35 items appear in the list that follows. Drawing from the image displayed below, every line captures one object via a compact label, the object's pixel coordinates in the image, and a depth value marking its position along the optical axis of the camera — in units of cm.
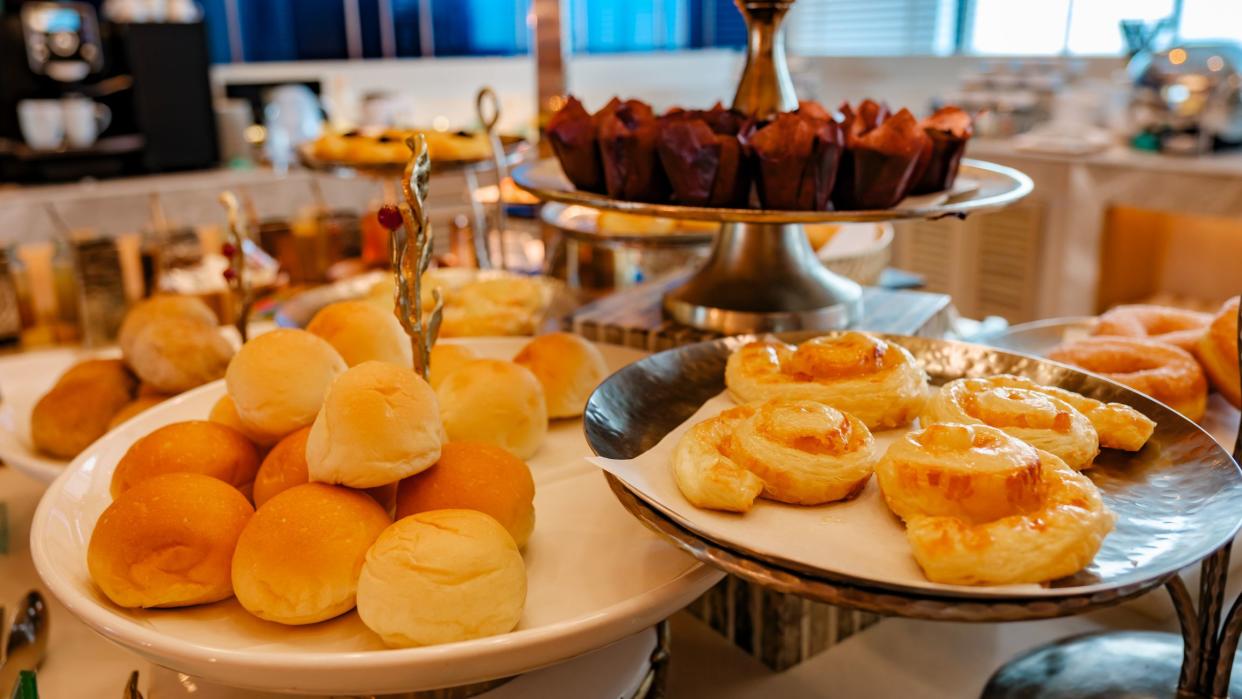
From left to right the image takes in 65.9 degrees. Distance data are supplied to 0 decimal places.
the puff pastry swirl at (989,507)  48
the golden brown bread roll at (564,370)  88
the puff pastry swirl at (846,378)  68
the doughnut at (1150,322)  93
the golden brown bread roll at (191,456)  70
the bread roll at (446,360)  87
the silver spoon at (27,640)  74
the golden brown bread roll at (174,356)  96
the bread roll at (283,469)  66
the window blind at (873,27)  473
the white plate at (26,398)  89
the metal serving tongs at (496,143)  129
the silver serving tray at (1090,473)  47
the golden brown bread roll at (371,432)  61
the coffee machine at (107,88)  312
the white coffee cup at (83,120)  312
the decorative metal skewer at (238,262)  99
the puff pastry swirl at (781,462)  57
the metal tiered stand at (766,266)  97
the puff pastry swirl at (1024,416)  60
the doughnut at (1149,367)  79
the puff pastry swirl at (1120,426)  63
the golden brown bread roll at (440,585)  54
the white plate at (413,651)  53
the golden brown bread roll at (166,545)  59
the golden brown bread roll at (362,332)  84
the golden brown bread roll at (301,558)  57
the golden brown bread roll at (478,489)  64
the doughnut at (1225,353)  82
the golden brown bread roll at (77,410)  90
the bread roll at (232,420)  75
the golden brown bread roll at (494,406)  78
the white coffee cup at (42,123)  303
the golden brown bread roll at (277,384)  72
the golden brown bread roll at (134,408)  94
